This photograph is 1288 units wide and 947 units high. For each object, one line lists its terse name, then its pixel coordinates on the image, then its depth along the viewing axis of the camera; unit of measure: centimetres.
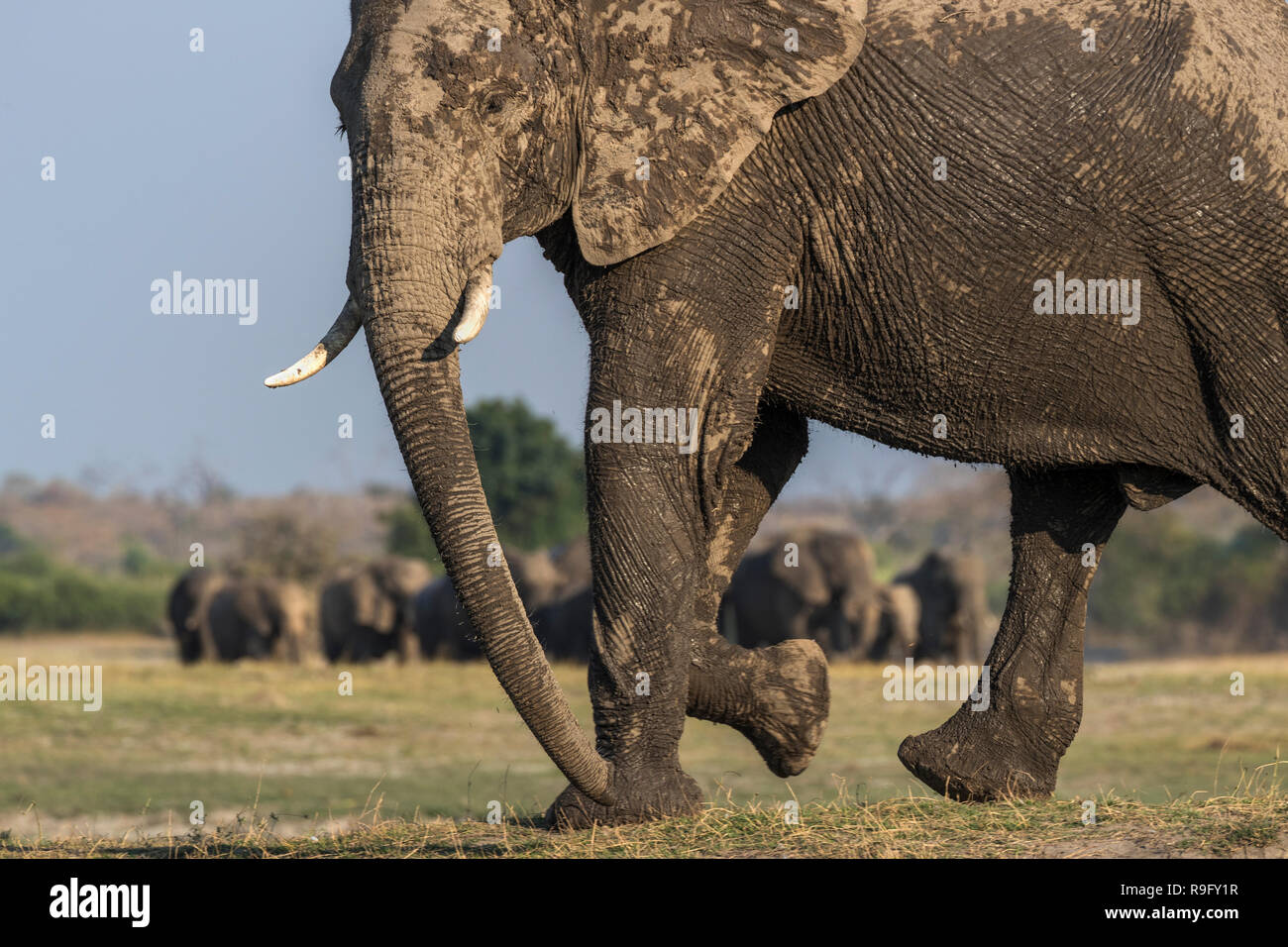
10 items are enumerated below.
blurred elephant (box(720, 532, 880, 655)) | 3347
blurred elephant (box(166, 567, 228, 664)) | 3809
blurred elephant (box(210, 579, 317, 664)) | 3719
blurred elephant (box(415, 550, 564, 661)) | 3462
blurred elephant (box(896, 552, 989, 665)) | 3400
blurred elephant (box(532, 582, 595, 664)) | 3247
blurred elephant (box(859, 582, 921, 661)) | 3416
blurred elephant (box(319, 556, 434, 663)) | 3750
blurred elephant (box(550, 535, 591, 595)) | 3459
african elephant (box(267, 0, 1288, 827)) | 720
